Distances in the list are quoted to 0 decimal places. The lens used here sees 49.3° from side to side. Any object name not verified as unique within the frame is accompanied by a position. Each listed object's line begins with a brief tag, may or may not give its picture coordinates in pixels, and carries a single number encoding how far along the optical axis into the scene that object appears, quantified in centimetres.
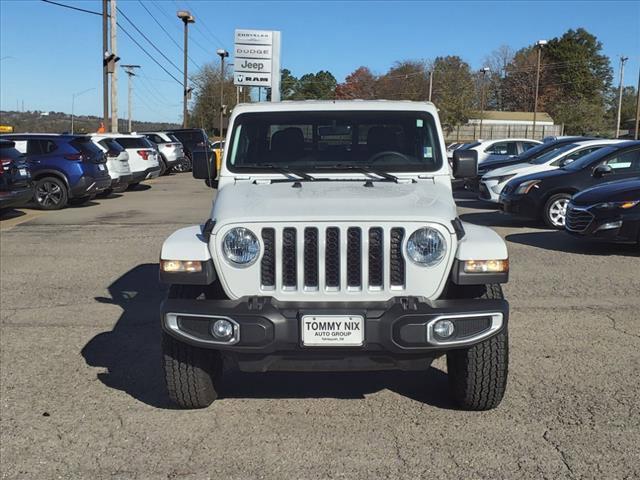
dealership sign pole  2212
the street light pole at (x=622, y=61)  6425
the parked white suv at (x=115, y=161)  1867
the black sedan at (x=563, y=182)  1192
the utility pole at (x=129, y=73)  6009
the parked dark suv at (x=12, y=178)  1324
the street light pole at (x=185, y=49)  4372
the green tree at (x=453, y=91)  6256
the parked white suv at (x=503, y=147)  2073
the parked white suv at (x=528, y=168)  1459
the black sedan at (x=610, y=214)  943
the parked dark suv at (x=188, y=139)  3164
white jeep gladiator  376
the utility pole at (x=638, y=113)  3790
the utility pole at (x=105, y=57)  2864
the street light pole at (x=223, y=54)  4722
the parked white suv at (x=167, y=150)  2820
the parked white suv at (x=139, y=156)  2086
